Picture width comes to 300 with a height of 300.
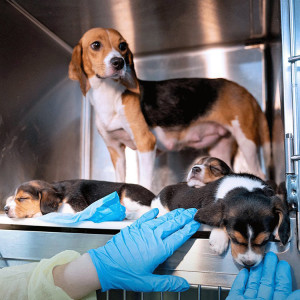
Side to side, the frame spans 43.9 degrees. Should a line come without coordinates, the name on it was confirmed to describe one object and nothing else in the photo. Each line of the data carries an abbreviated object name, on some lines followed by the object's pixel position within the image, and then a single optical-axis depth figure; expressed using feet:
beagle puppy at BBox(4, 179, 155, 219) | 4.40
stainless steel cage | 3.22
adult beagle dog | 5.24
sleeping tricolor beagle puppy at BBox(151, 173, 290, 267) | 2.99
